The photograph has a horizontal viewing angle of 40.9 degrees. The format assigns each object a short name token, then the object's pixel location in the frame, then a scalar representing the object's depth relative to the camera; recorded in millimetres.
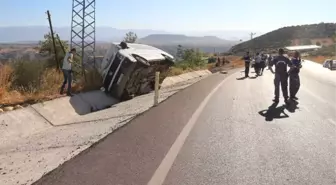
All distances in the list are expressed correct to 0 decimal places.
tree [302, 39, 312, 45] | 183750
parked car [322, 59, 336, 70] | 48169
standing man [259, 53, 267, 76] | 32775
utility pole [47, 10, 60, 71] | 19672
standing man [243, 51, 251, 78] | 30059
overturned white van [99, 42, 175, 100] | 16922
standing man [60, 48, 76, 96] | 15156
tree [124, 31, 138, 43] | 47094
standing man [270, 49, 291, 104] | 14273
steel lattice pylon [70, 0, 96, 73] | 28425
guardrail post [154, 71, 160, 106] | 13730
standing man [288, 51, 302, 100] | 15227
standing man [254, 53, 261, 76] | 32291
